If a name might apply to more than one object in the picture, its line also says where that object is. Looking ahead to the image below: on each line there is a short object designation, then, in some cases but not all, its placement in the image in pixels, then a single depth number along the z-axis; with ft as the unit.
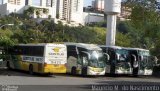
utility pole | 146.56
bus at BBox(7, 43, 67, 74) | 96.22
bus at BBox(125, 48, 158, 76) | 117.08
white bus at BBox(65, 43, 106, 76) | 103.40
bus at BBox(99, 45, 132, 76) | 113.09
